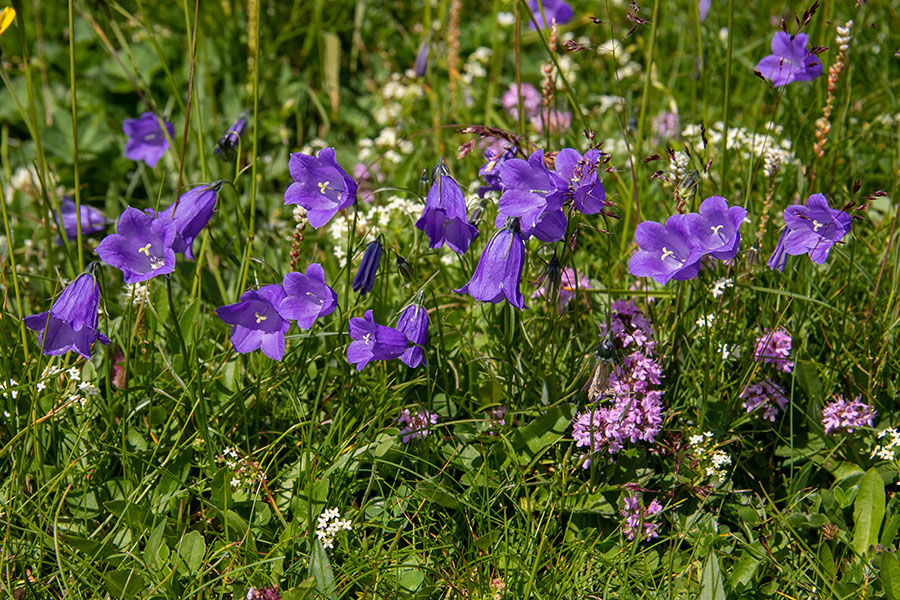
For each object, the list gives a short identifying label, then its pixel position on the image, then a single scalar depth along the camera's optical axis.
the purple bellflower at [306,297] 2.16
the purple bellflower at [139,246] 2.13
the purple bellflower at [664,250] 2.06
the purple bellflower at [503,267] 2.04
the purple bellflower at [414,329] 2.20
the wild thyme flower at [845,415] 2.41
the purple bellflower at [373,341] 2.17
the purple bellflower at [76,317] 2.11
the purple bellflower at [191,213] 2.27
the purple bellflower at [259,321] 2.21
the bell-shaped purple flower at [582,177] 2.01
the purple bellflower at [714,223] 2.04
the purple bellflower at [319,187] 2.23
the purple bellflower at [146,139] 3.66
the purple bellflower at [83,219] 3.53
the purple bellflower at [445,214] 2.18
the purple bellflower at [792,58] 2.89
